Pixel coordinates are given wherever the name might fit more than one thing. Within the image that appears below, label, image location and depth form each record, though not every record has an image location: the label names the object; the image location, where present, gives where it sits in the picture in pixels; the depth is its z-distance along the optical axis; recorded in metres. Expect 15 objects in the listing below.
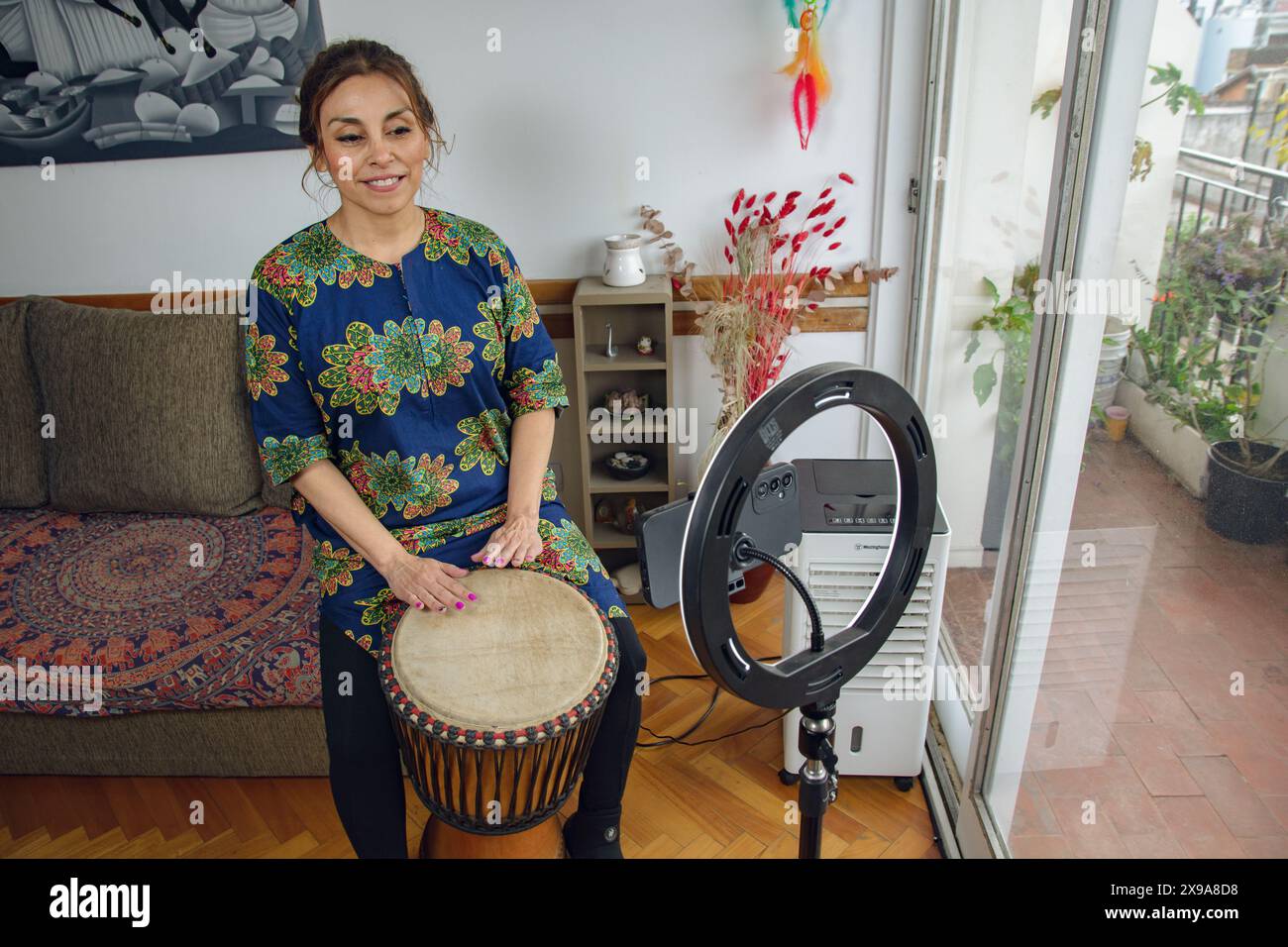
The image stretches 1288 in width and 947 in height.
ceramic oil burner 2.57
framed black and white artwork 2.53
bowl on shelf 2.75
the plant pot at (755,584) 2.61
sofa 2.04
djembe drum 1.42
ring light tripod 0.74
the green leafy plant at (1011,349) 1.86
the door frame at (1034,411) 1.34
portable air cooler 1.90
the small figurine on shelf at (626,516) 2.83
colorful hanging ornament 2.42
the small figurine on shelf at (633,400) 2.75
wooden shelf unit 2.56
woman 1.62
